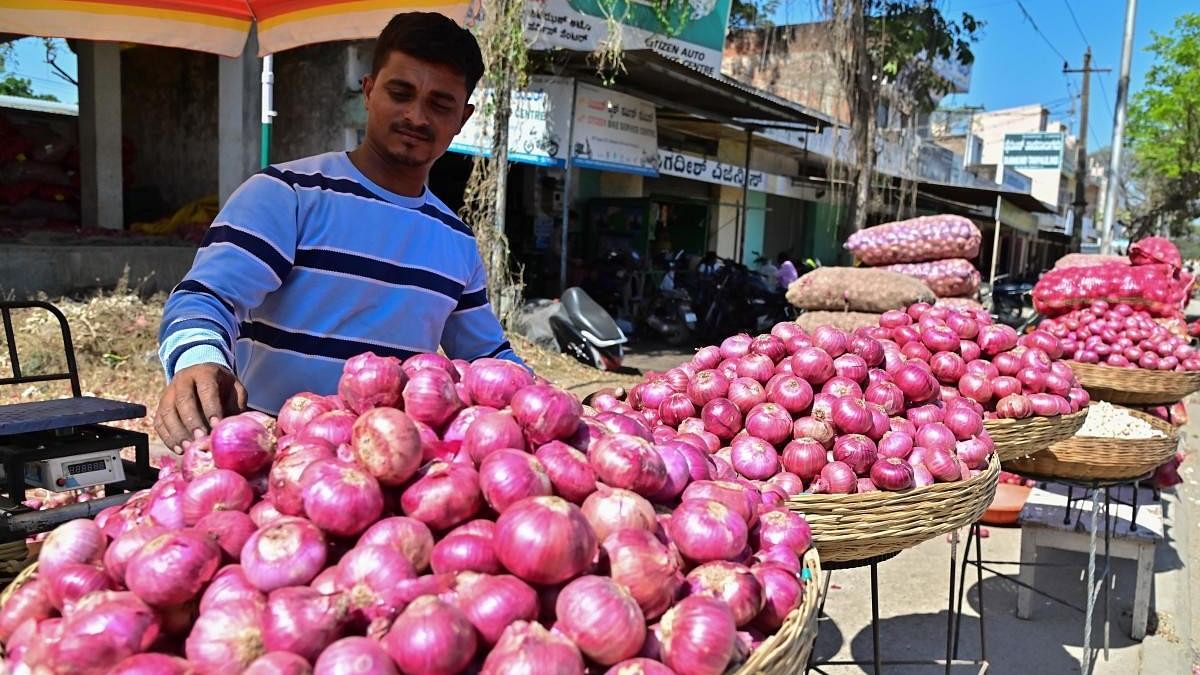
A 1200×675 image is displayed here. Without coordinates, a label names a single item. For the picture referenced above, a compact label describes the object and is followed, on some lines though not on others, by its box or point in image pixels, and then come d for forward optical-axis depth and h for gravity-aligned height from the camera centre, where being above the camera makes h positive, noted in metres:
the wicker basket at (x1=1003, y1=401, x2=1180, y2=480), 3.75 -0.87
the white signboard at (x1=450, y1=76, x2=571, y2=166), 8.55 +1.25
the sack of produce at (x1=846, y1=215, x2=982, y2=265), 8.07 +0.20
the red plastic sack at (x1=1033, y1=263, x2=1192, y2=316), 5.74 -0.13
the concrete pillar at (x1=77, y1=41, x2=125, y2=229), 9.10 +0.90
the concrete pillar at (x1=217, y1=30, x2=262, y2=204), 8.67 +1.13
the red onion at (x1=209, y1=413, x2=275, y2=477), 1.28 -0.34
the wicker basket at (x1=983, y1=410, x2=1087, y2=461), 3.11 -0.64
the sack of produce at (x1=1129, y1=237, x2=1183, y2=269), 6.48 +0.16
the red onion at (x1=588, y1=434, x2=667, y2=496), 1.33 -0.36
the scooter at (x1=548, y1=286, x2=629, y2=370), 8.76 -0.95
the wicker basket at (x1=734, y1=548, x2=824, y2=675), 1.18 -0.58
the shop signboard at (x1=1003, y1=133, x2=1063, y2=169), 18.84 +2.68
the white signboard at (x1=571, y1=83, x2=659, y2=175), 8.83 +1.28
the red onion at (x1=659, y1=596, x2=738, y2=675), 1.09 -0.52
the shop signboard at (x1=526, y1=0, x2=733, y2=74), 8.27 +2.46
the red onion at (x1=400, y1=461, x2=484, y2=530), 1.19 -0.38
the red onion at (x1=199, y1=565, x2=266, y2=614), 1.03 -0.46
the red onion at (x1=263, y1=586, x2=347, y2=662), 0.97 -0.47
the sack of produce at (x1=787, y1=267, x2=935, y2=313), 6.88 -0.28
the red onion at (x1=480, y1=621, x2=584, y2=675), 0.98 -0.50
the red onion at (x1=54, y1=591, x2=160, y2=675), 0.96 -0.50
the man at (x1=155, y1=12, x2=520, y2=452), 1.96 -0.02
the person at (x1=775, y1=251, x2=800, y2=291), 12.54 -0.31
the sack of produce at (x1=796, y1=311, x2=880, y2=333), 6.97 -0.54
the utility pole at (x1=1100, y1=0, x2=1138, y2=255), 18.83 +2.97
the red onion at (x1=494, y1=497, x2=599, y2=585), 1.11 -0.41
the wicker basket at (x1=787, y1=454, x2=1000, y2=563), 2.11 -0.68
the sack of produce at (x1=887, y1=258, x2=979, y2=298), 8.02 -0.13
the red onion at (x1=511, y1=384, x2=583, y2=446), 1.37 -0.29
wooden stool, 4.17 -1.40
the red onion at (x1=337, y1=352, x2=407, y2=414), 1.40 -0.26
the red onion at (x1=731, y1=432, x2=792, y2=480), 2.24 -0.57
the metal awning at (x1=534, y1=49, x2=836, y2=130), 8.62 +1.91
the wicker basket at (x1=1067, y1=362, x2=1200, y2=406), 4.66 -0.63
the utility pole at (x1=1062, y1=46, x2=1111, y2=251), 20.44 +2.33
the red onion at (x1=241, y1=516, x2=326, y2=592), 1.07 -0.43
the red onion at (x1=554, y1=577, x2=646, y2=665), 1.07 -0.49
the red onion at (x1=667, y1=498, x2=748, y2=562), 1.31 -0.45
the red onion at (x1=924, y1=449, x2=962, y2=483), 2.34 -0.58
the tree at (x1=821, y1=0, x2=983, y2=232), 10.18 +2.82
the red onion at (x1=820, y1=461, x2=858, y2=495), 2.19 -0.59
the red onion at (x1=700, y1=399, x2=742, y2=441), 2.44 -0.50
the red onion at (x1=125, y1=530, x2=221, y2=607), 1.04 -0.44
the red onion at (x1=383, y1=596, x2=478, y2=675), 0.97 -0.48
